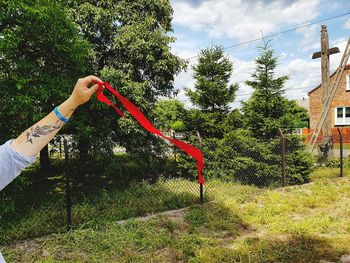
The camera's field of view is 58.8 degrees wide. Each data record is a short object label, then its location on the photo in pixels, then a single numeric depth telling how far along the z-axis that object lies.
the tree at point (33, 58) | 5.92
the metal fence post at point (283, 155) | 9.29
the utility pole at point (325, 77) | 12.66
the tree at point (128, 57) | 10.09
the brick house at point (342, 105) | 25.83
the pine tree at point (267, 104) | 10.13
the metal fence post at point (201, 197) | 7.23
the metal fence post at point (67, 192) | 5.95
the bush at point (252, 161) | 9.81
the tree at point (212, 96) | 10.84
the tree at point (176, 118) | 11.12
